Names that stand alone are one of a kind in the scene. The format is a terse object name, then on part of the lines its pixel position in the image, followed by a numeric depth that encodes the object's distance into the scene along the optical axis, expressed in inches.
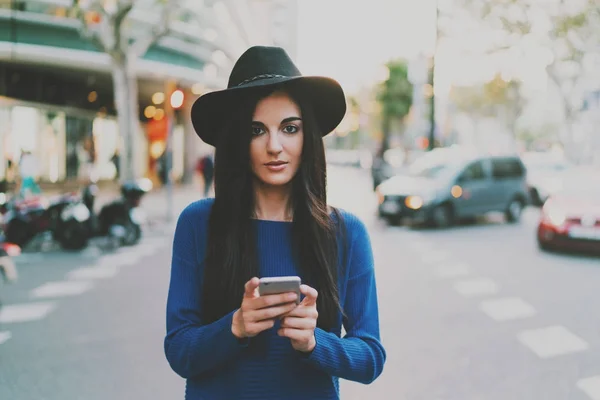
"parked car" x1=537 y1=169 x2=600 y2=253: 433.4
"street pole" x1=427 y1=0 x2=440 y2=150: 831.7
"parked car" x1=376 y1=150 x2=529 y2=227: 590.2
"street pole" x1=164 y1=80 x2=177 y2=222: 571.8
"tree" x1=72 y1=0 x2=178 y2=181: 511.2
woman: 61.1
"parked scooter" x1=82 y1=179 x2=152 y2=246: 439.2
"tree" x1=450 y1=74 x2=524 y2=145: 1643.7
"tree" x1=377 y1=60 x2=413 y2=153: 2039.9
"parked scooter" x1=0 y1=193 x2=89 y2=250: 415.5
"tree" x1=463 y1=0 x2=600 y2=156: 896.3
